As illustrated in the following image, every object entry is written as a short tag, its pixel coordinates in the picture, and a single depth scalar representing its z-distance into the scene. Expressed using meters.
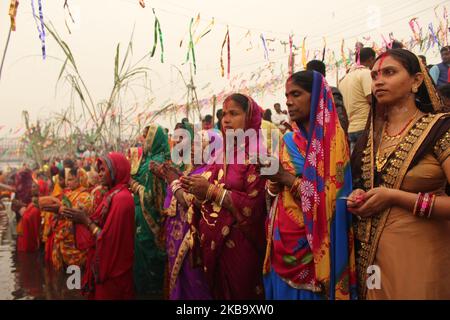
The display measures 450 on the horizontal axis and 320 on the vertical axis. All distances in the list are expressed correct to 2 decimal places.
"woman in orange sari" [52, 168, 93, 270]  5.05
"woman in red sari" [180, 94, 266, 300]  2.91
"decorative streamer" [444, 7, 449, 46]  7.61
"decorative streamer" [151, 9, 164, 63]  5.52
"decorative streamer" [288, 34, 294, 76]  8.98
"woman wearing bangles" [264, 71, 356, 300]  2.21
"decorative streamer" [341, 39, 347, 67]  9.02
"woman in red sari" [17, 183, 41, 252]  7.72
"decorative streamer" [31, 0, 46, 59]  4.08
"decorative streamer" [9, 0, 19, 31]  3.66
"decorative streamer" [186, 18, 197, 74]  6.05
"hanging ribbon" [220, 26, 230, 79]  6.69
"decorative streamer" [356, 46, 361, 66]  4.74
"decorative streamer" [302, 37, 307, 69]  8.21
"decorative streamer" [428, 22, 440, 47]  7.81
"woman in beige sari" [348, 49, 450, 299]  1.97
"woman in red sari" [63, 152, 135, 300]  3.49
